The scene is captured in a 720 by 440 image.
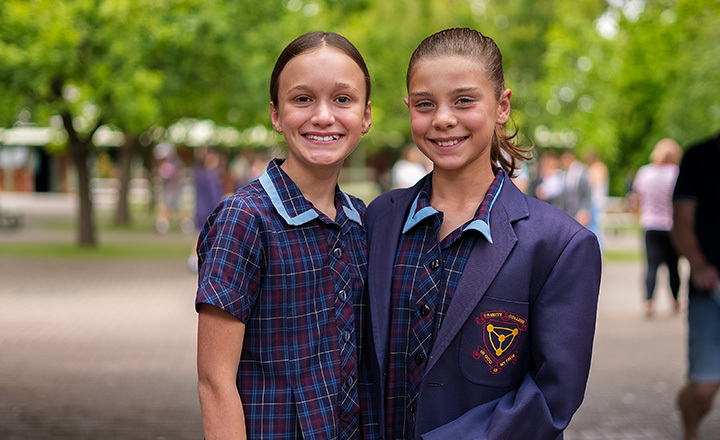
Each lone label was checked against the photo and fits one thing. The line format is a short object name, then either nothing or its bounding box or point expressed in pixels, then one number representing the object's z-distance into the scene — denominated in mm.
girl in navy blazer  2002
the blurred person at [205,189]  13273
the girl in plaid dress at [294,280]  1992
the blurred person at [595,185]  14398
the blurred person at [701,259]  4320
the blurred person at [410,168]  10680
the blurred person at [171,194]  22469
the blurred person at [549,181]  14914
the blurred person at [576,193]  13156
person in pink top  10008
